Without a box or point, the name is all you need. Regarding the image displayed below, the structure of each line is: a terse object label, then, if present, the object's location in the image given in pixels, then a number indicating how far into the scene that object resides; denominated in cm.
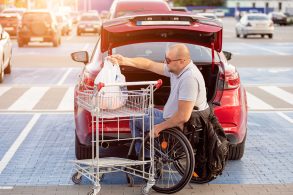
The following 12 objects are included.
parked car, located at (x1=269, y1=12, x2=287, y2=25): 7988
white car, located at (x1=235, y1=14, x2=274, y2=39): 4300
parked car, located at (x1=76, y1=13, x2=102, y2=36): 4784
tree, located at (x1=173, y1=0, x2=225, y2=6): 16590
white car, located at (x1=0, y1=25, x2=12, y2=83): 1669
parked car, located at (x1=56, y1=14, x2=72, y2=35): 4734
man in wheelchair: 658
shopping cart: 628
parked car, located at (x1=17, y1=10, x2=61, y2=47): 3269
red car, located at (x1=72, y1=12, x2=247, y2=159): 734
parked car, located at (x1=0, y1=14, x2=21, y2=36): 4228
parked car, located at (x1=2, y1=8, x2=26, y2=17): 5290
